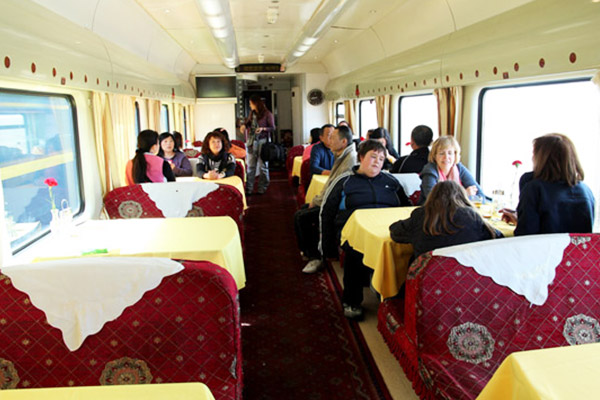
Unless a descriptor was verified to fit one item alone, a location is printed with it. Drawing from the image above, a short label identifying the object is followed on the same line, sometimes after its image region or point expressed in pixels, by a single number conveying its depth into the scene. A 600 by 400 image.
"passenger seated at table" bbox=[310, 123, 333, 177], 6.44
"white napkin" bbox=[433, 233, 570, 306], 2.24
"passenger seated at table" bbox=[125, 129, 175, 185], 4.99
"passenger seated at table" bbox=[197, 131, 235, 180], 6.29
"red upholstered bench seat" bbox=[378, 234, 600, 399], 2.19
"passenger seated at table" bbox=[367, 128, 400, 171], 6.76
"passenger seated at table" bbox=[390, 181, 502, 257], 2.68
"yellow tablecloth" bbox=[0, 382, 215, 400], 1.46
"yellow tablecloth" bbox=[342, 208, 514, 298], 3.21
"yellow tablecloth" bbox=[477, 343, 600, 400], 1.48
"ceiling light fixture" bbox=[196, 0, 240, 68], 4.90
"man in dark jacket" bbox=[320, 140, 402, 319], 3.83
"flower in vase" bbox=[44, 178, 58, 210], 3.28
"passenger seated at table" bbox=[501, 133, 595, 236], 2.84
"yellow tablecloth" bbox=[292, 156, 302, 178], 8.90
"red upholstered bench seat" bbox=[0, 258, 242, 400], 1.98
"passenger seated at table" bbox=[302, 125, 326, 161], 8.85
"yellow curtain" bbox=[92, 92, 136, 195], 4.60
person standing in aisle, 10.06
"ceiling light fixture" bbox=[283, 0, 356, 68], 5.33
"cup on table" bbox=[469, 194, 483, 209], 3.97
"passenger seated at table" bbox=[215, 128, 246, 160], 8.80
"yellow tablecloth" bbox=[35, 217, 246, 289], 2.97
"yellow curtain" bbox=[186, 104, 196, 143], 12.27
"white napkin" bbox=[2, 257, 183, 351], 1.98
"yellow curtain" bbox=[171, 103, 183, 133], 10.01
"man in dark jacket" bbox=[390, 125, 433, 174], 5.11
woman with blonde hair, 3.97
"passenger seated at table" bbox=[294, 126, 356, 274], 4.71
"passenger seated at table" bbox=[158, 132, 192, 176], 6.47
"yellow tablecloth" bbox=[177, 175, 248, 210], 5.94
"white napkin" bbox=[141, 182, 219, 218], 4.52
